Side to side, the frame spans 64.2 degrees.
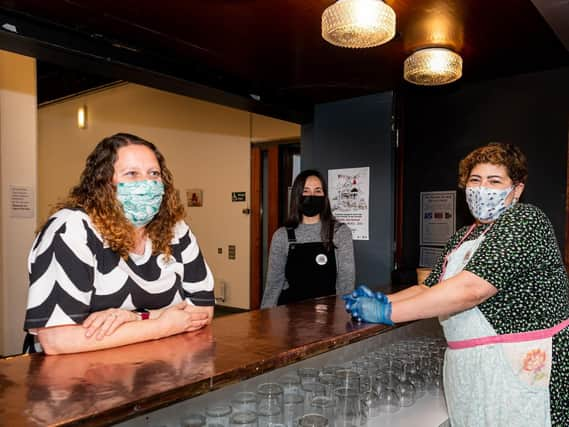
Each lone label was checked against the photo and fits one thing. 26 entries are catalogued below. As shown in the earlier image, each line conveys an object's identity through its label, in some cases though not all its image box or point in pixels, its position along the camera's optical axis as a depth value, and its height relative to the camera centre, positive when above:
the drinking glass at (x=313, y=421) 1.28 -0.61
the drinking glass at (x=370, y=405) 1.55 -0.70
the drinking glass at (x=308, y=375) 1.50 -0.56
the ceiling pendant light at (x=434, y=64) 2.50 +0.82
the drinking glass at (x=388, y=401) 1.69 -0.72
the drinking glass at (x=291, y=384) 1.44 -0.56
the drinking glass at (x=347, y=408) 1.47 -0.65
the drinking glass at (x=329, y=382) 1.48 -0.57
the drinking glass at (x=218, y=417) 1.21 -0.56
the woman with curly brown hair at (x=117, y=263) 1.25 -0.17
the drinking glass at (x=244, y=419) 1.23 -0.58
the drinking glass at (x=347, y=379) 1.52 -0.58
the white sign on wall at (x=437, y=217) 3.65 -0.05
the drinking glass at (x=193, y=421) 1.16 -0.55
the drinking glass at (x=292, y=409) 1.38 -0.62
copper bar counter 0.84 -0.38
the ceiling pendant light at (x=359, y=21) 1.85 +0.79
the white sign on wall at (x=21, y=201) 3.87 +0.05
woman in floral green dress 1.44 -0.36
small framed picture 6.32 +0.17
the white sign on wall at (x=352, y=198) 3.70 +0.10
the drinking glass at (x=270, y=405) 1.30 -0.57
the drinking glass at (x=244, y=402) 1.33 -0.58
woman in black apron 2.69 -0.28
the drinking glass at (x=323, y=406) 1.41 -0.61
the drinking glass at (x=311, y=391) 1.44 -0.59
